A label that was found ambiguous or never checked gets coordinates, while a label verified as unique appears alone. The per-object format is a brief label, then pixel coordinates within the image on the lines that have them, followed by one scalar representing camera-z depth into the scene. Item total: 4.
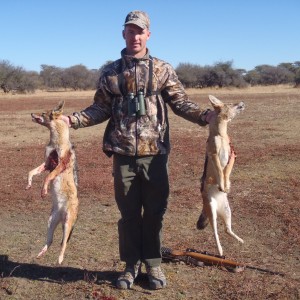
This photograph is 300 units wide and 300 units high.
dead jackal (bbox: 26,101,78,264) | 5.17
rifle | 6.18
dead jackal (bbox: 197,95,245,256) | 5.01
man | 5.29
